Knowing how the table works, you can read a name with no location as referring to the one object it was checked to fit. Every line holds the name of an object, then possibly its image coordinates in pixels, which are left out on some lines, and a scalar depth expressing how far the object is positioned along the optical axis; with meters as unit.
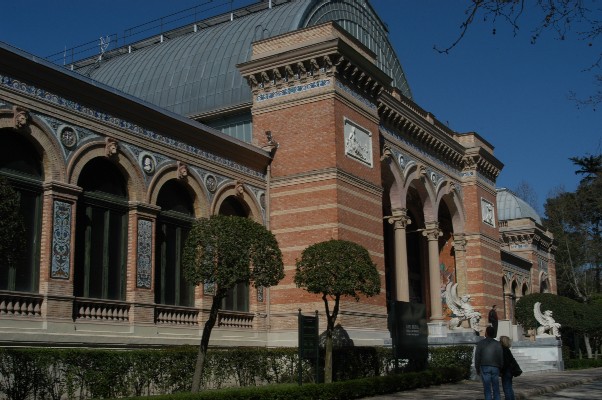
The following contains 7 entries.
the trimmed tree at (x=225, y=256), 16.25
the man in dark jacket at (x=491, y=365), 13.93
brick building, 18.00
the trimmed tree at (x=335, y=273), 19.33
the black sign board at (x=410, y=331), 20.69
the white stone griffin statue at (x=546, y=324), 34.78
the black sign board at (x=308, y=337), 17.54
